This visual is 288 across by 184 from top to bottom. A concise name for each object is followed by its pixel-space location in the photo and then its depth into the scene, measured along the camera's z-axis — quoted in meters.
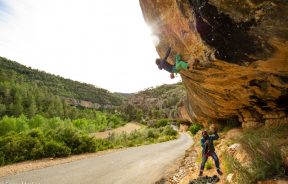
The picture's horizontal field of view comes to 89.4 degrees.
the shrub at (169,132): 30.33
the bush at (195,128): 25.78
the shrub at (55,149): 10.96
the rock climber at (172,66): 4.32
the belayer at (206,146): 5.94
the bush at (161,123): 43.54
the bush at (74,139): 12.43
